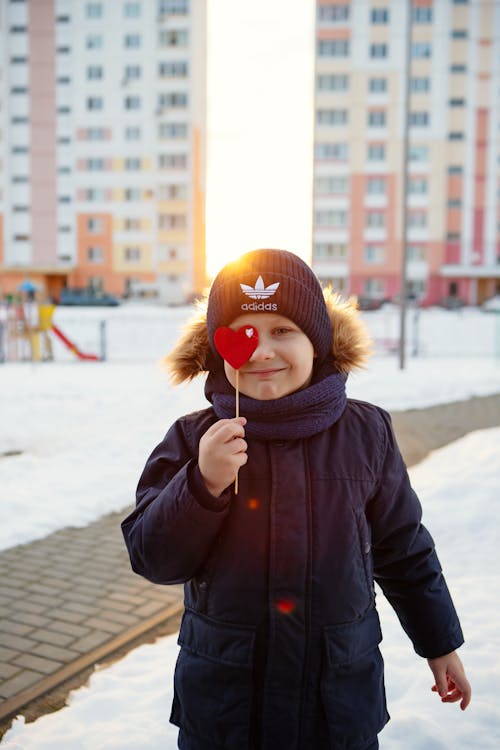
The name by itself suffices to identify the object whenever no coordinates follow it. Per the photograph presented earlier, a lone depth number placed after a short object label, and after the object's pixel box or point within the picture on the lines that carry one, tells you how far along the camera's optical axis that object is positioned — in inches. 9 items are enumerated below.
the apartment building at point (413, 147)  2415.1
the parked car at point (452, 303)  2075.5
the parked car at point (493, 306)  1941.4
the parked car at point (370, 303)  1862.7
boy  68.6
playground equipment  736.3
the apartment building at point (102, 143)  2568.9
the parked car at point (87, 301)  1995.6
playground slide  750.5
